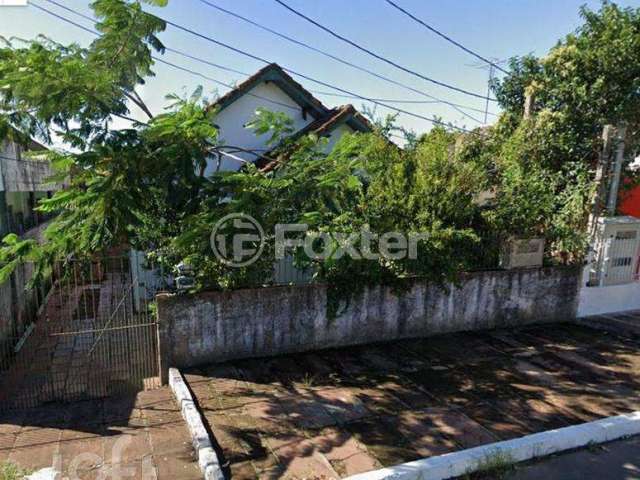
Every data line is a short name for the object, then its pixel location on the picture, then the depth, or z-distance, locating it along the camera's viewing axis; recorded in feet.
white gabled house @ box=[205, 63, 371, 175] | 36.86
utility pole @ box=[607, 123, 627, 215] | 28.74
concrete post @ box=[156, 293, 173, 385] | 20.33
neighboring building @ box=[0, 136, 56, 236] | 28.25
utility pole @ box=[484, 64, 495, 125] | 38.65
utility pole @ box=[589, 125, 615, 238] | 28.66
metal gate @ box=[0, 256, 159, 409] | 20.27
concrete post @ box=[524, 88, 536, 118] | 33.37
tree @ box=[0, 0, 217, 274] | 17.99
